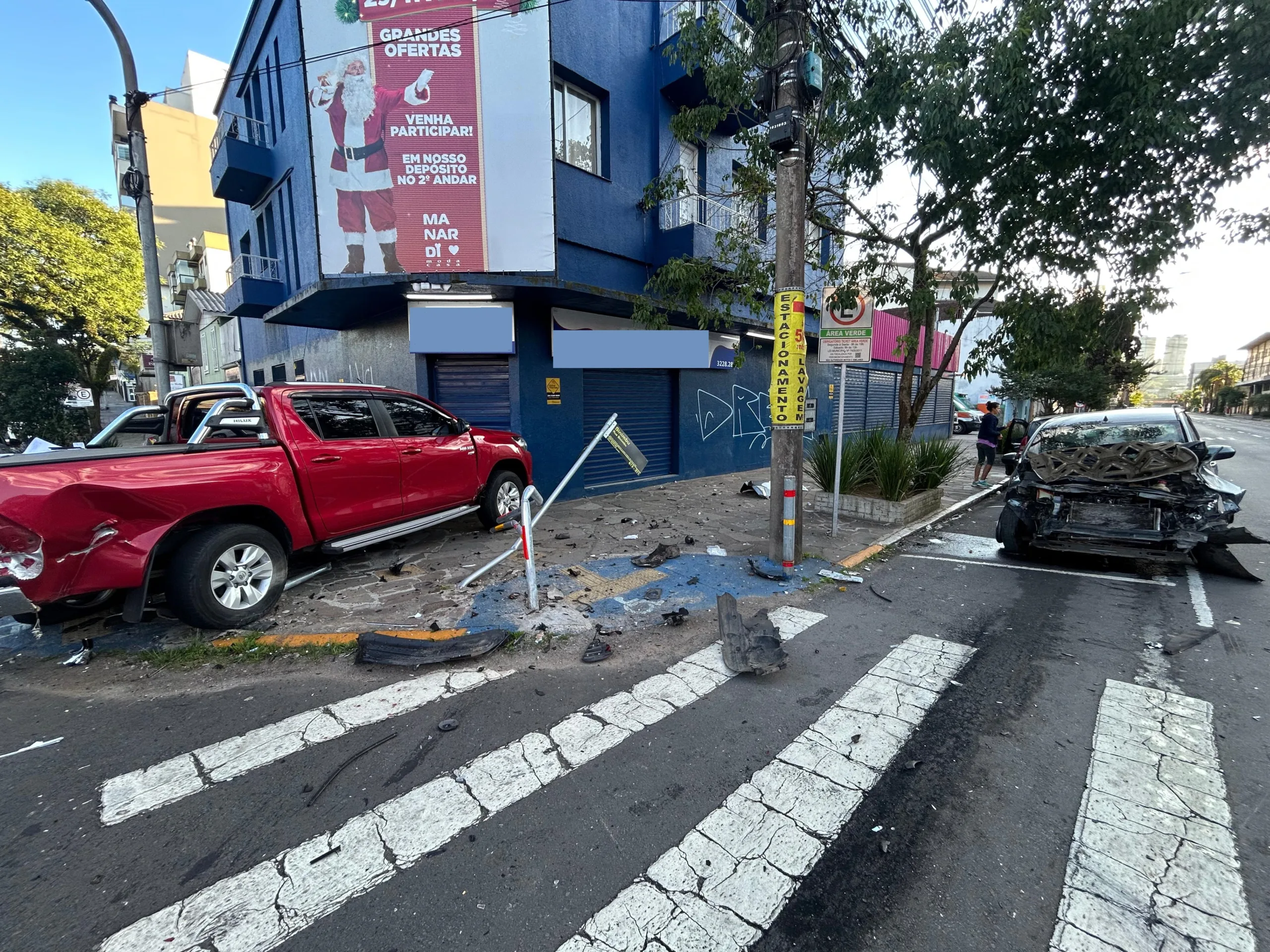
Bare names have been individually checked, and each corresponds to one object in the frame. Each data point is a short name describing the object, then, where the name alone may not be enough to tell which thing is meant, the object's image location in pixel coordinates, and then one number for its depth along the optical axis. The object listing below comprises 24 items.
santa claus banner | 8.06
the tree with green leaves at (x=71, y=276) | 19.23
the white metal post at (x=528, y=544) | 4.73
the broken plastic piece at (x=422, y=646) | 3.93
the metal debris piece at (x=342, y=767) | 2.59
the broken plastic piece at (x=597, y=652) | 3.99
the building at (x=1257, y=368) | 81.88
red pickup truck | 3.50
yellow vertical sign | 5.66
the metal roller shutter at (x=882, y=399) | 18.25
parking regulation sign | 6.90
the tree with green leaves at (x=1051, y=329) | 6.96
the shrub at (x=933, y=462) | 8.51
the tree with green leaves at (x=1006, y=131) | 6.01
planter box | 7.95
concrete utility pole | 5.46
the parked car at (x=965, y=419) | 26.38
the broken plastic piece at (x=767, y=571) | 5.70
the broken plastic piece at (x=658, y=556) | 6.17
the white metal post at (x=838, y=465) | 7.16
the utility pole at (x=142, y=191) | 7.93
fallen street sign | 5.65
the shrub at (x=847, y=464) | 8.49
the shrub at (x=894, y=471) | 8.02
